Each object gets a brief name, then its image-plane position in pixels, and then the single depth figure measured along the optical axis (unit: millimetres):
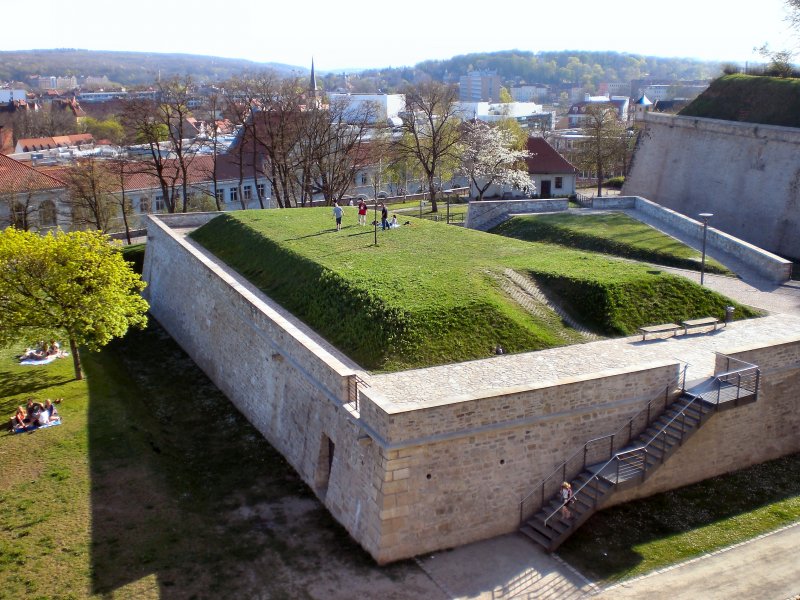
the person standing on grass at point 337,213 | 26203
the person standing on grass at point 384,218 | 26188
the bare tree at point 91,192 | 38156
